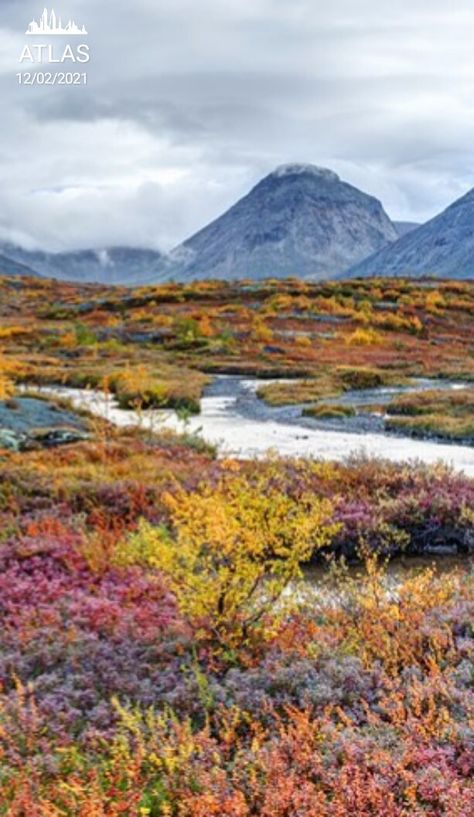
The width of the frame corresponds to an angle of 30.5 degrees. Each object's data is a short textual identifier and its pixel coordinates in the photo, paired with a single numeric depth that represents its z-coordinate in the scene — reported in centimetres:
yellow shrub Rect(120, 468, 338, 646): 811
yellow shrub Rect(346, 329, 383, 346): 5159
